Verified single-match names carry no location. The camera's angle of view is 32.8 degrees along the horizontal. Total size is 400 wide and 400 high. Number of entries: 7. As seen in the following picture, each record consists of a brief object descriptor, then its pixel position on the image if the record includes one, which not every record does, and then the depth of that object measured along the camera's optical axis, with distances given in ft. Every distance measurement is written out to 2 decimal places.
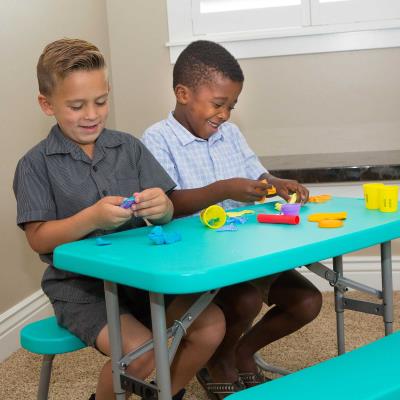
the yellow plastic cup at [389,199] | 4.92
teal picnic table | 3.52
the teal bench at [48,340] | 4.77
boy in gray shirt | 4.67
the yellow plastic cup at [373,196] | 5.08
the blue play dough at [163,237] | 4.23
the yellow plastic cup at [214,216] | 4.77
